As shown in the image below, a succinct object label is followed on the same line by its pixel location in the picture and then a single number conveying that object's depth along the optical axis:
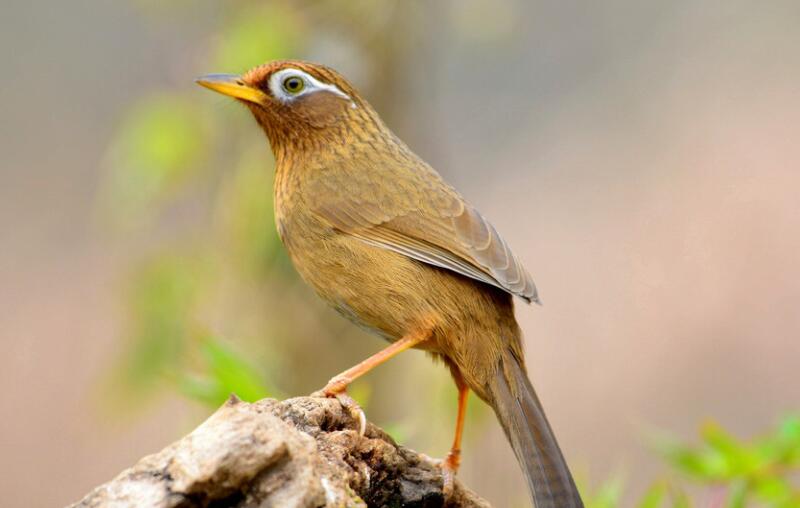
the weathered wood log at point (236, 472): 5.82
